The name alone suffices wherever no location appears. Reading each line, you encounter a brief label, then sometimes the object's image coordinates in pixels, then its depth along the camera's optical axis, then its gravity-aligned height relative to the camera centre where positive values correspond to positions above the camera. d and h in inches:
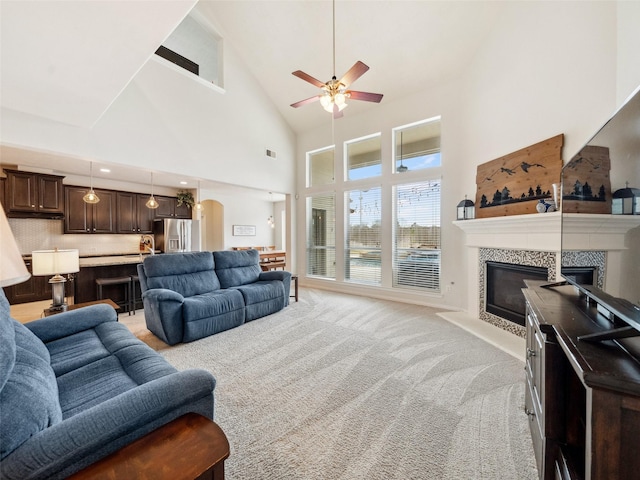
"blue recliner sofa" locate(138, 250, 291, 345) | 119.3 -31.1
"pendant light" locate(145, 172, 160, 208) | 200.2 +25.5
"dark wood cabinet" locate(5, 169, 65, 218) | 177.8 +30.1
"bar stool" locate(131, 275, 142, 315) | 167.8 -35.7
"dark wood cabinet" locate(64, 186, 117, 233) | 210.7 +20.4
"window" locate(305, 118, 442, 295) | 187.3 +19.8
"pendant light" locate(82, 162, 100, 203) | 166.1 +24.8
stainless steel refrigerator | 248.8 +0.9
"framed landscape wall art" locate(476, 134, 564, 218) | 116.8 +26.8
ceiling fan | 113.6 +66.5
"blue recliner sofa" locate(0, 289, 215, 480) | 31.2 -26.0
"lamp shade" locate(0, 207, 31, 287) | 31.3 -2.9
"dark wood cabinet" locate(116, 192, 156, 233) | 237.1 +21.2
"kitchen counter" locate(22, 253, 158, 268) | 156.9 -16.2
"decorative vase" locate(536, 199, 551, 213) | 112.2 +11.5
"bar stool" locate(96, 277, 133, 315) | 154.8 -30.5
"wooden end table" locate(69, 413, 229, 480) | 31.0 -28.3
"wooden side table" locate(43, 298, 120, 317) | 99.0 -29.0
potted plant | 268.1 +38.1
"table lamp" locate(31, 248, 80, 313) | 91.8 -9.4
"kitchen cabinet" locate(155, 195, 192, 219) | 256.6 +27.6
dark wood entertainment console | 30.3 -23.1
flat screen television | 40.0 +2.1
